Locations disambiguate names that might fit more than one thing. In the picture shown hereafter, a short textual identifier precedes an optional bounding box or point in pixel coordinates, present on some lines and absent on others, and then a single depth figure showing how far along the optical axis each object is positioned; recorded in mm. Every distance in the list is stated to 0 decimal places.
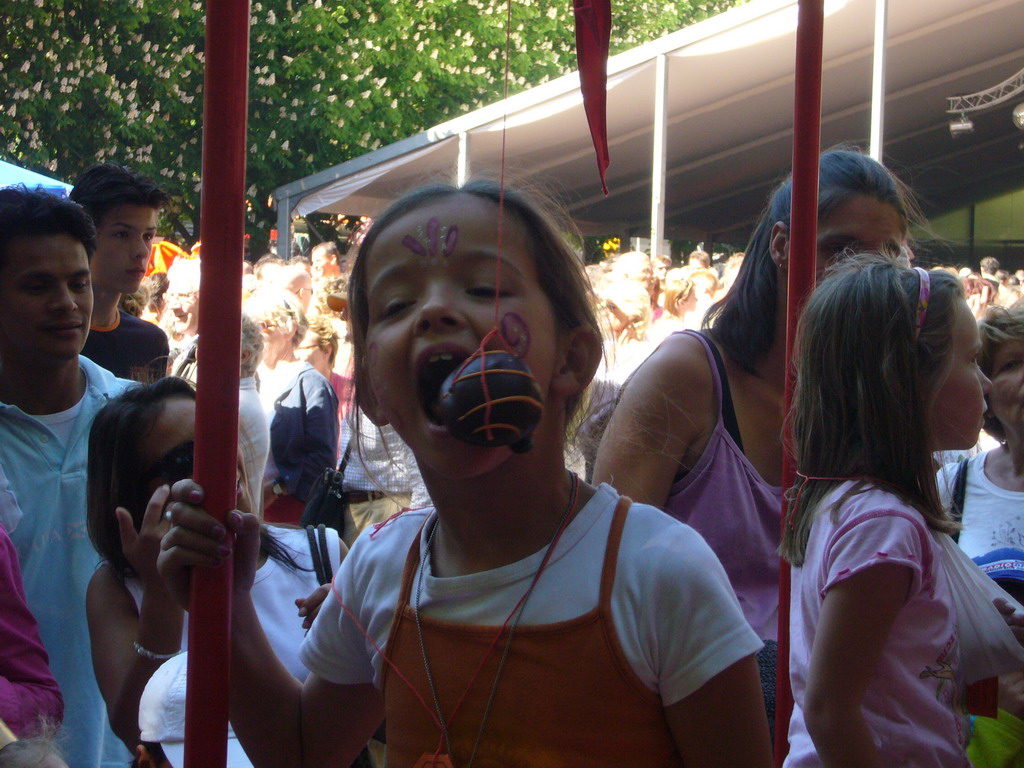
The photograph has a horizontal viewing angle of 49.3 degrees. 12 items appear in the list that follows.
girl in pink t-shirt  1558
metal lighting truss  13625
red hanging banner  1333
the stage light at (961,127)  12812
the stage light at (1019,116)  12163
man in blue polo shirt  2393
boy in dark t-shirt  3842
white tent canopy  11453
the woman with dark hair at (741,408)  1901
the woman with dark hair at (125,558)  1951
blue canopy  6545
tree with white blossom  15766
